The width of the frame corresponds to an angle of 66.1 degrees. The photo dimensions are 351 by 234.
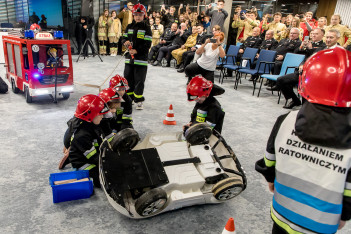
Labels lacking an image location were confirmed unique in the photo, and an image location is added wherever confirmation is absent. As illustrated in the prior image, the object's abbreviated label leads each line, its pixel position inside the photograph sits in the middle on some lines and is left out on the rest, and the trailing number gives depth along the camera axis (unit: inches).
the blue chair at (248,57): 283.6
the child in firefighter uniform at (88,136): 101.3
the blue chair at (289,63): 239.3
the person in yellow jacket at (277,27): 331.9
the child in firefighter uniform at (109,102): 119.9
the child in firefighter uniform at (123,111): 145.9
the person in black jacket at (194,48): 349.1
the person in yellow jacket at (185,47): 371.9
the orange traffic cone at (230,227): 70.6
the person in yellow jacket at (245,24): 353.5
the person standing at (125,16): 482.9
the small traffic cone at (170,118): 171.8
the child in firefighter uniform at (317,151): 44.4
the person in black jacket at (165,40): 411.4
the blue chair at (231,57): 304.9
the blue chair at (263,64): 261.0
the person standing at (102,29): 454.3
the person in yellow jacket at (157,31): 445.2
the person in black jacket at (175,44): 397.1
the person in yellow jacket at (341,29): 275.9
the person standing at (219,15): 353.4
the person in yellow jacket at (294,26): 298.4
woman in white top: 221.9
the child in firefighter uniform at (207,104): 115.1
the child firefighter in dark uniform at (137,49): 177.8
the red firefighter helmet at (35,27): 235.7
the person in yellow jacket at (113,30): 458.3
